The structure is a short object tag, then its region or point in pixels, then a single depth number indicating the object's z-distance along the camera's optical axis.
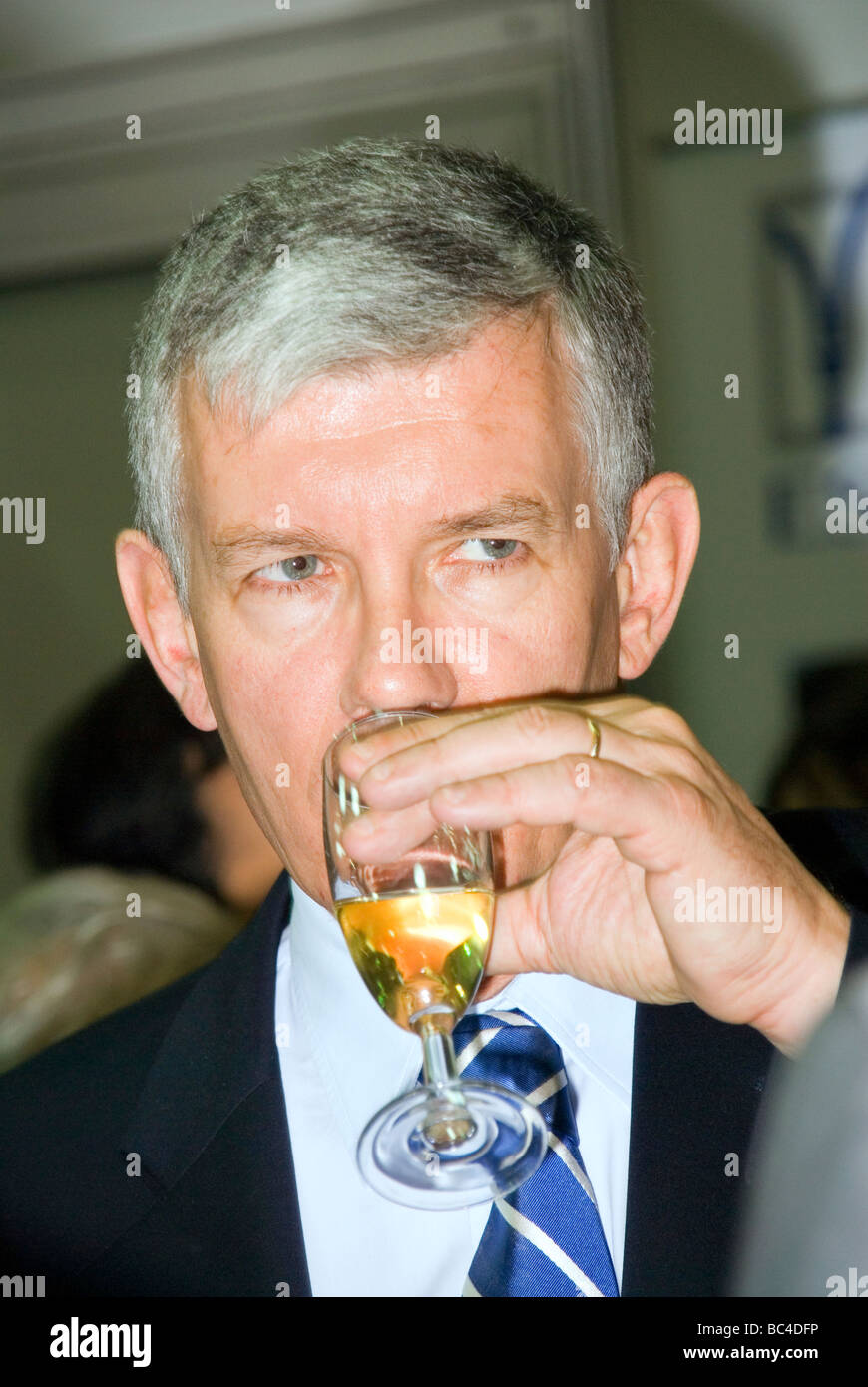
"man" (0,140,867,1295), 1.30
